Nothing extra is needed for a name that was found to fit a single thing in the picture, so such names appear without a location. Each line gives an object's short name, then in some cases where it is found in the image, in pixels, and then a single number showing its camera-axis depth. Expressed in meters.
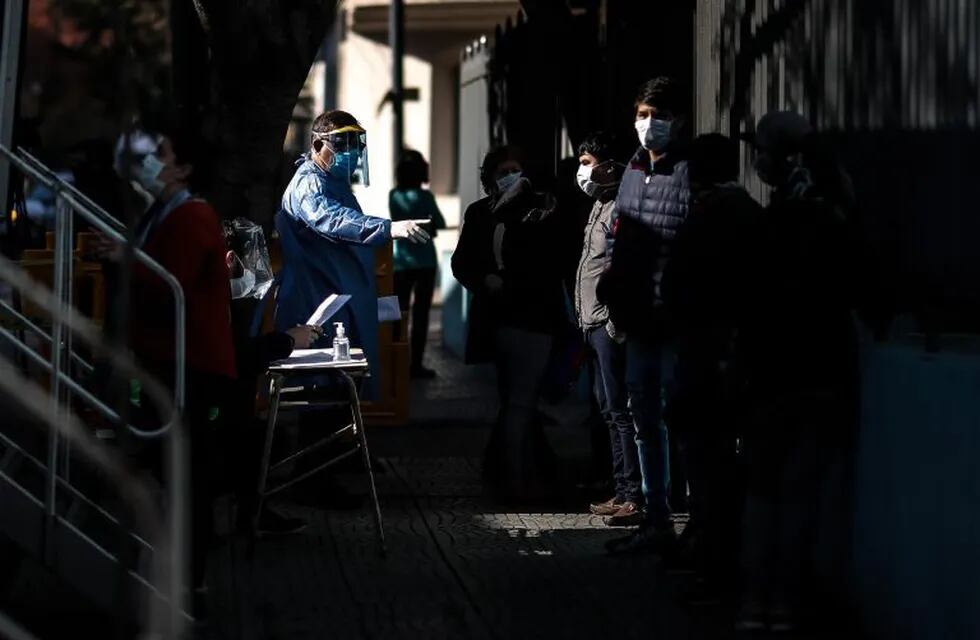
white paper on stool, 14.11
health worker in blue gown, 16.15
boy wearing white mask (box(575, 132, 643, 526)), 15.41
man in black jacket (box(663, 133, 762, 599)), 12.23
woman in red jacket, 12.13
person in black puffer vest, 13.73
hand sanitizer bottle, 14.42
